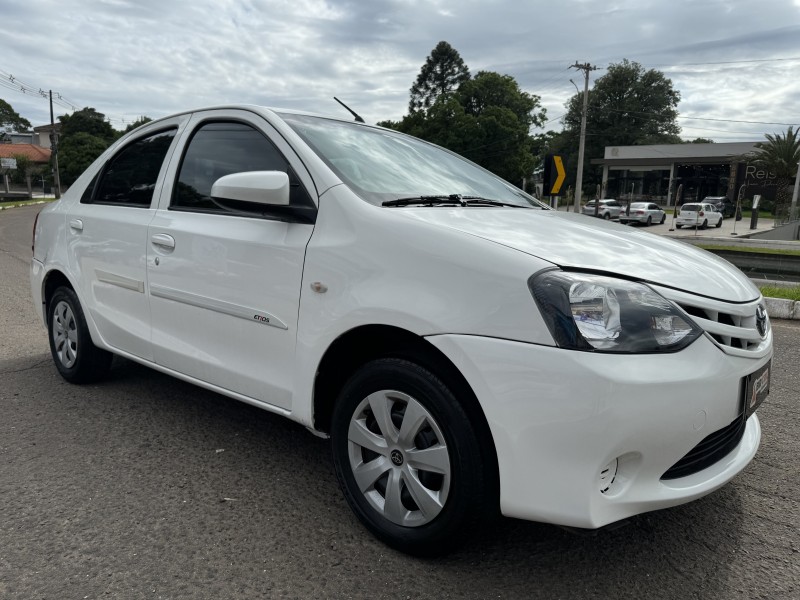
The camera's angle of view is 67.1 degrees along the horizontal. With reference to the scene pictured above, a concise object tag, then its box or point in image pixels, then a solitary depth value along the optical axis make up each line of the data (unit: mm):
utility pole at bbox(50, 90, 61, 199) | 46975
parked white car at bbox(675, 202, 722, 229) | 31188
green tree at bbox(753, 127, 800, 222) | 38719
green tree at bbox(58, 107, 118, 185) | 52875
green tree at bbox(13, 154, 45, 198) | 51606
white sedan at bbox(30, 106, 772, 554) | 1814
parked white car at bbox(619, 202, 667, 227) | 33781
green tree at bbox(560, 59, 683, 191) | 70438
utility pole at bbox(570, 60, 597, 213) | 36844
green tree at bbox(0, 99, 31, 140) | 91125
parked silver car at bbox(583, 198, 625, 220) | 35281
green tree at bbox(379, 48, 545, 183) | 49844
